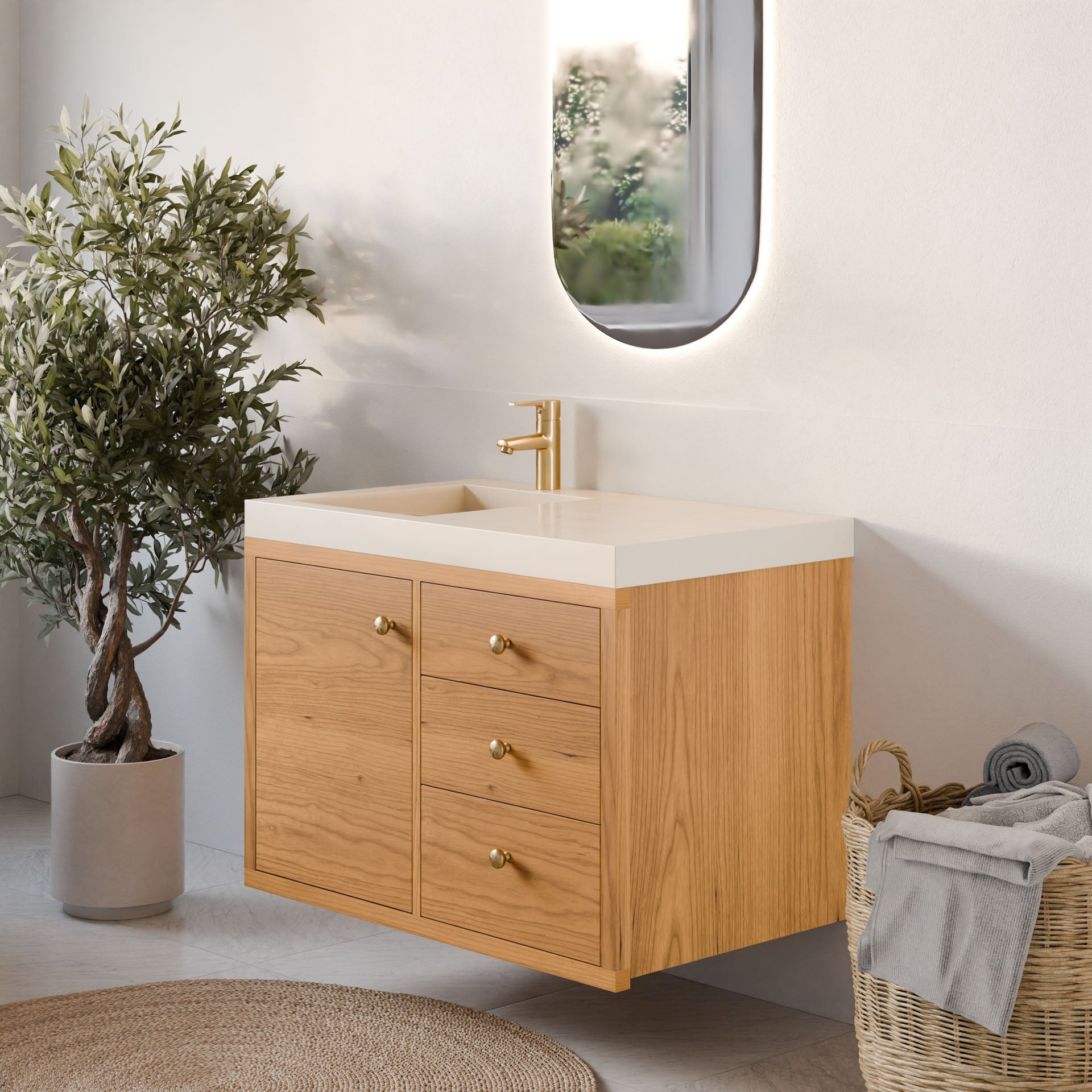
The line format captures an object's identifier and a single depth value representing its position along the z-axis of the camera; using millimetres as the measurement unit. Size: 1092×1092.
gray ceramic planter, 3066
